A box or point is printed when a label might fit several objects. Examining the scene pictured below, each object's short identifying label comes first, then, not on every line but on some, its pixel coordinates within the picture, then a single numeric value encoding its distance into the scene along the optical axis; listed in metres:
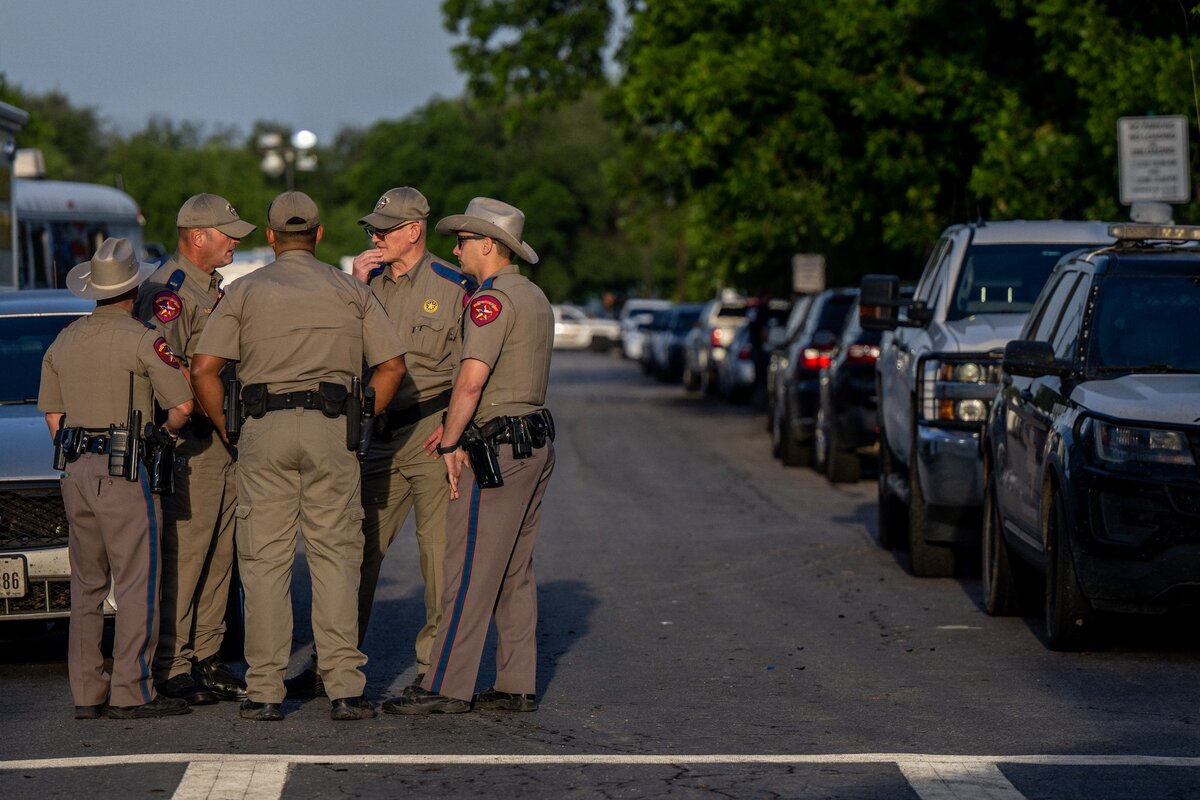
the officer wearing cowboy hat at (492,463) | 15.43
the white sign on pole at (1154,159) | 31.45
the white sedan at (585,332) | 143.75
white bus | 43.75
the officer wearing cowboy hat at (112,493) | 15.70
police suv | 17.48
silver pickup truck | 23.73
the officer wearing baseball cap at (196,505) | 16.80
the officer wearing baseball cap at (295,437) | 15.35
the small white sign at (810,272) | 70.00
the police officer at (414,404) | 16.69
